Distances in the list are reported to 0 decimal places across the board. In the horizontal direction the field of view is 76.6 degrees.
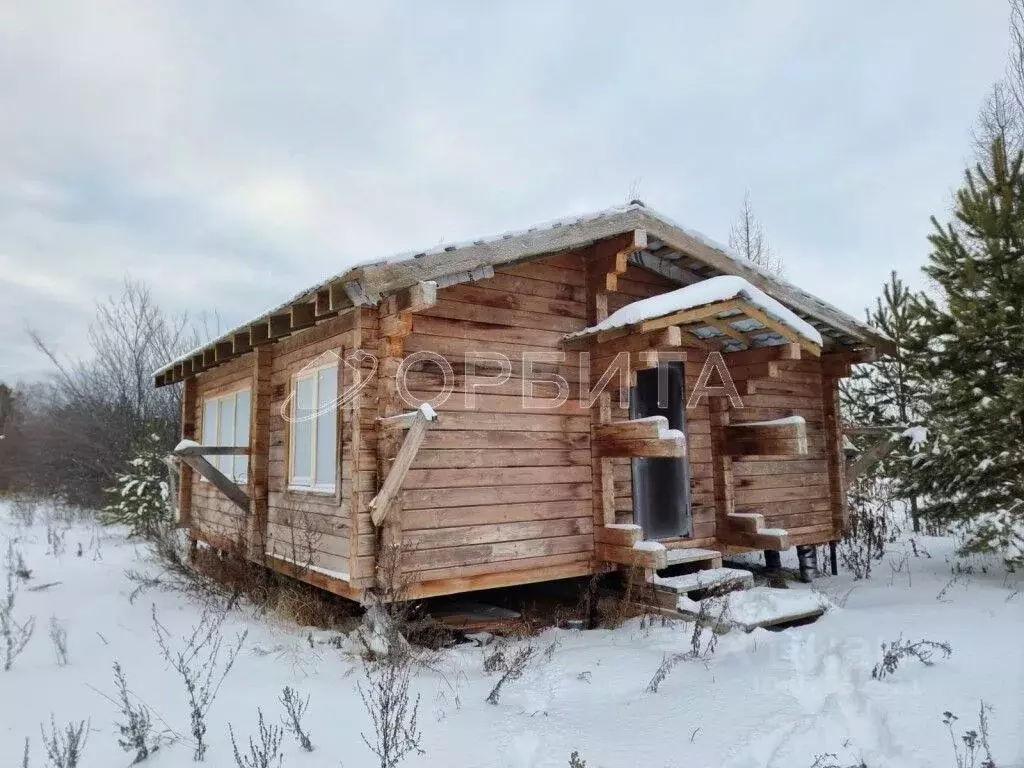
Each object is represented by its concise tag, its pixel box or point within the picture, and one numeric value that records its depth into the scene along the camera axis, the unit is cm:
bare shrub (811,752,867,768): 354
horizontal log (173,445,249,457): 815
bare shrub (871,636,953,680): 480
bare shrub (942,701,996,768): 338
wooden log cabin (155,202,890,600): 593
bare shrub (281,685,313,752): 373
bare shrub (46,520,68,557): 1242
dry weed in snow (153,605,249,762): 385
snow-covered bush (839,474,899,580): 969
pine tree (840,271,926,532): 935
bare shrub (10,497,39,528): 1706
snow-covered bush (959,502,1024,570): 739
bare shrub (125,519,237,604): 793
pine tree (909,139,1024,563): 752
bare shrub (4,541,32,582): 987
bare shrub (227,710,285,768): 329
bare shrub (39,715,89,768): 337
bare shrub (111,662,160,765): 373
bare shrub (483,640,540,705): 459
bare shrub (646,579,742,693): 491
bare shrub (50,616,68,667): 576
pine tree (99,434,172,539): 1381
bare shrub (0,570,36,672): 573
